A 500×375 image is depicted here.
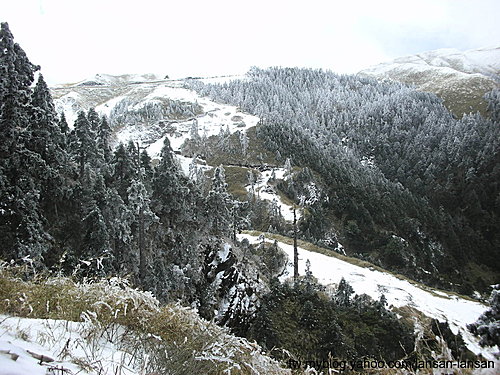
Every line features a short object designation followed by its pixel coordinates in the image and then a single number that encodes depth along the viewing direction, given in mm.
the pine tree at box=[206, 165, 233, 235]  33906
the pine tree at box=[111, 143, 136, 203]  31250
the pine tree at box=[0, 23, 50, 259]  16328
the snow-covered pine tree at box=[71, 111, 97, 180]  32562
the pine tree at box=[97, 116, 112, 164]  38844
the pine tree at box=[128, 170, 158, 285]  24703
